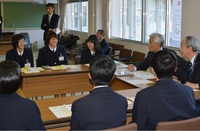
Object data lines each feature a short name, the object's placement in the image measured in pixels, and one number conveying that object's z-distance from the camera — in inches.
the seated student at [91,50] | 203.2
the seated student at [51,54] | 194.2
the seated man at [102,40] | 290.9
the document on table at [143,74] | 152.7
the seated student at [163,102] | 80.6
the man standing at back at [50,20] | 273.1
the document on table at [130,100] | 108.3
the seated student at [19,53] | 191.0
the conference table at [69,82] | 142.9
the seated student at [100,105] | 72.1
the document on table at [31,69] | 174.1
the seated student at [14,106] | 71.4
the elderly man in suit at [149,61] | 137.9
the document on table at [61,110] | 93.7
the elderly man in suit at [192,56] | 128.4
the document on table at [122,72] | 159.3
